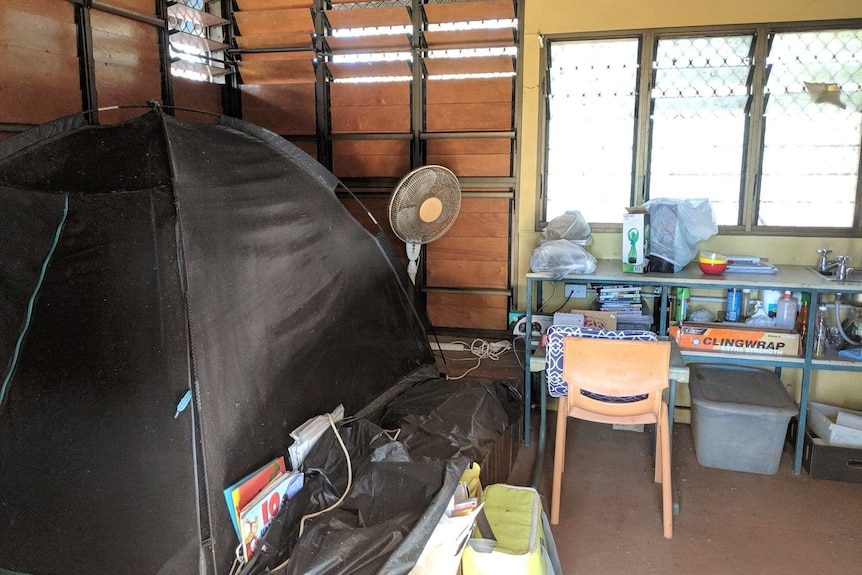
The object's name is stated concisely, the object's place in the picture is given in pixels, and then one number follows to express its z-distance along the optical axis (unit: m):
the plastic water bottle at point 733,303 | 3.12
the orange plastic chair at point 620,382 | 2.27
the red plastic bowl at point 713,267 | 2.91
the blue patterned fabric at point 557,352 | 2.55
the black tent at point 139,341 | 1.67
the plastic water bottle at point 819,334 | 2.89
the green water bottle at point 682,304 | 3.17
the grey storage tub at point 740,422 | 2.79
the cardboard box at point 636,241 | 2.96
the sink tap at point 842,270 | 2.79
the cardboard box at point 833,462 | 2.76
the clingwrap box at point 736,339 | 2.88
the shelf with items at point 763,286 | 2.73
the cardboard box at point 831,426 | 2.79
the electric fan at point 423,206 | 2.99
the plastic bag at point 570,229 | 3.19
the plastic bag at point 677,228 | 3.02
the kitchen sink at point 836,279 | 2.75
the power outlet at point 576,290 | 3.46
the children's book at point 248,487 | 1.69
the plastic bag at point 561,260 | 2.98
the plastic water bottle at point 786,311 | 3.00
